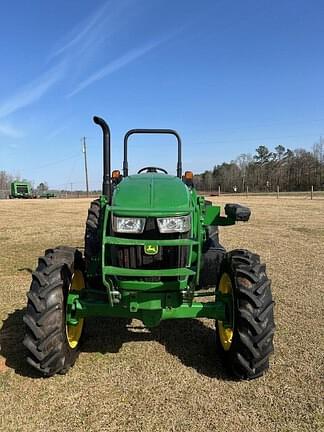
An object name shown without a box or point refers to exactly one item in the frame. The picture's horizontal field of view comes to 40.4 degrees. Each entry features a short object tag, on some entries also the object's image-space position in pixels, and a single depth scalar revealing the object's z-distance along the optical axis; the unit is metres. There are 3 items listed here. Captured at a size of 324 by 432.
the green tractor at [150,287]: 3.45
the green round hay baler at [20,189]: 58.19
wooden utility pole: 69.31
